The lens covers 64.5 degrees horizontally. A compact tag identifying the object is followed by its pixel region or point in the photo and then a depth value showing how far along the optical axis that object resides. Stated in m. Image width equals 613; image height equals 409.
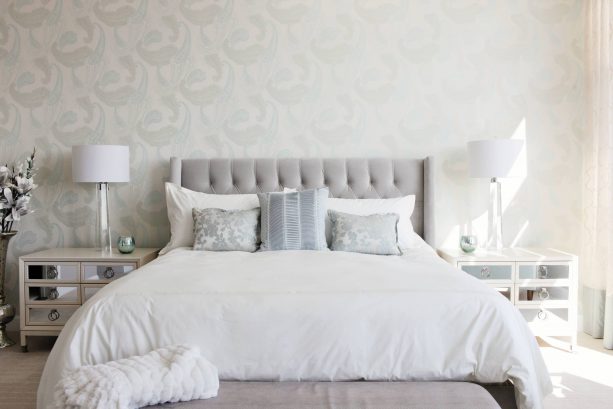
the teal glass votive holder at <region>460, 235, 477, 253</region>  3.45
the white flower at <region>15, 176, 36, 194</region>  3.44
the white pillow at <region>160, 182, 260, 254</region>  3.46
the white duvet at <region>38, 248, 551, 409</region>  1.96
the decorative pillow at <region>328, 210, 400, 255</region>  3.11
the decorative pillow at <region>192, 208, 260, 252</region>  3.18
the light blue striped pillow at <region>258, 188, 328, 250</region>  3.15
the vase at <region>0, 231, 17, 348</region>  3.47
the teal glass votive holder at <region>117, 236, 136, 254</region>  3.48
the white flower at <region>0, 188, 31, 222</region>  3.41
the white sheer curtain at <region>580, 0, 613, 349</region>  3.39
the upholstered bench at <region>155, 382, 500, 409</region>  1.75
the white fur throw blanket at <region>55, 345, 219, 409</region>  1.64
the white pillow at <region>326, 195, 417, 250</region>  3.38
